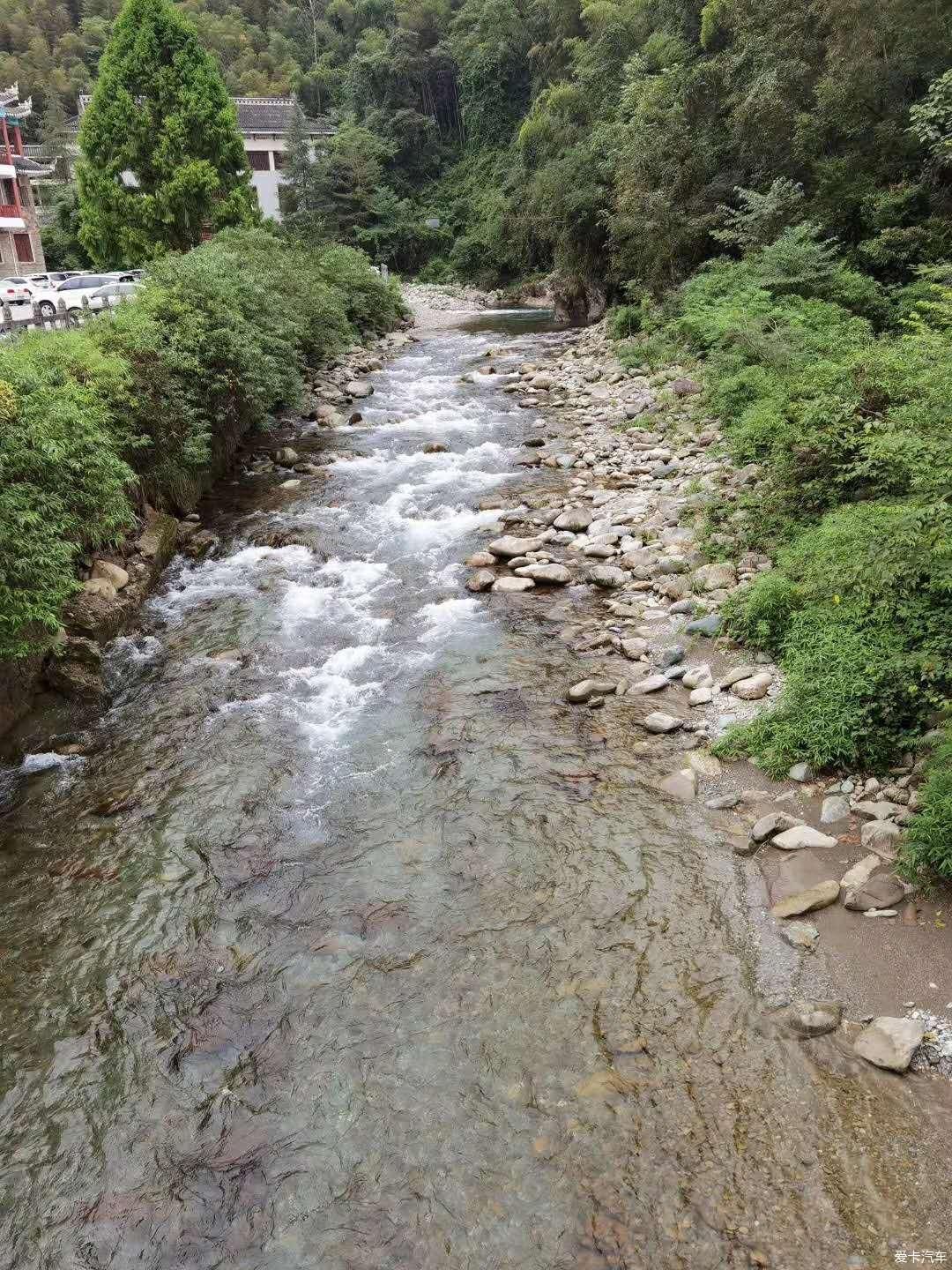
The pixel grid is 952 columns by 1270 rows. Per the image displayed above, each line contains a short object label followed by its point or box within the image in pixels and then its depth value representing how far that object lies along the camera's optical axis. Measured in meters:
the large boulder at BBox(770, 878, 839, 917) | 4.92
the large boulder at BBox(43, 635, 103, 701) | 7.81
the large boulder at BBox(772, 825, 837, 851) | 5.33
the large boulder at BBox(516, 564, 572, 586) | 9.64
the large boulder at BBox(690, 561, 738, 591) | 8.50
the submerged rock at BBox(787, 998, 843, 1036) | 4.23
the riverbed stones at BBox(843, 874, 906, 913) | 4.80
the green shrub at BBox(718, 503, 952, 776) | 5.69
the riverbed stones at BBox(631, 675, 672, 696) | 7.35
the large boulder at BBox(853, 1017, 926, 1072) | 3.95
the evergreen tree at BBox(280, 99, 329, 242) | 44.28
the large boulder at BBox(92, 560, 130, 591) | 9.33
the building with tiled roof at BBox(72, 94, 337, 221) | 51.12
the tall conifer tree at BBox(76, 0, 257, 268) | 24.98
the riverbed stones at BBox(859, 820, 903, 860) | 5.14
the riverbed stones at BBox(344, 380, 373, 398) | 19.02
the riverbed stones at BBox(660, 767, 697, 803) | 6.07
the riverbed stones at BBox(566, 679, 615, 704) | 7.40
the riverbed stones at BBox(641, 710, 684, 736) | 6.79
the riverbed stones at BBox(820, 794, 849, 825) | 5.49
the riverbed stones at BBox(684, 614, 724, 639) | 7.85
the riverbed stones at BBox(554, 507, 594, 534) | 10.93
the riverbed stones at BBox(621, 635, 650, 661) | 7.93
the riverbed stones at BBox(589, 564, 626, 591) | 9.36
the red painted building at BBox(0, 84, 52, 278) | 35.19
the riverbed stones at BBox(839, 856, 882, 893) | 4.97
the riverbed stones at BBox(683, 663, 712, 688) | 7.21
